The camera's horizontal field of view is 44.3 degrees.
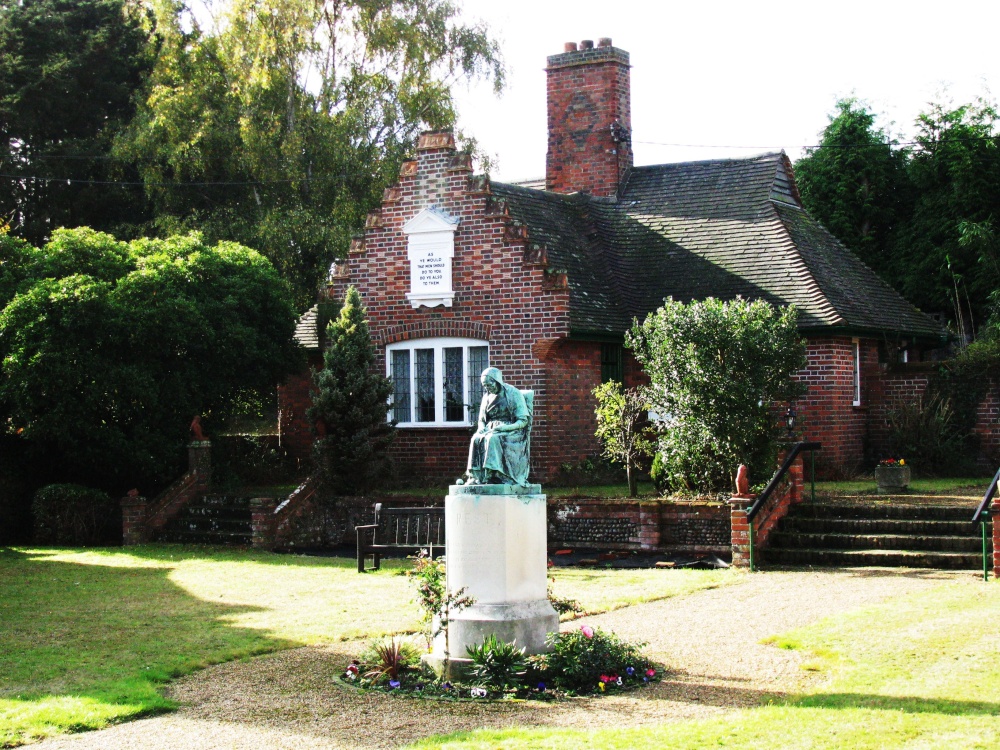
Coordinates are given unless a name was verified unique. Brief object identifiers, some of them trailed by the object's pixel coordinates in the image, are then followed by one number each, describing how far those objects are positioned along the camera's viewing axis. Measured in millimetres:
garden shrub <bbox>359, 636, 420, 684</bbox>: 9602
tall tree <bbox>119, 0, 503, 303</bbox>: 31328
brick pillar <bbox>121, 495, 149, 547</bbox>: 21375
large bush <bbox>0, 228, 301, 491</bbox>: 20750
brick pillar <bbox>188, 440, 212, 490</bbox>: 22344
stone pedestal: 9781
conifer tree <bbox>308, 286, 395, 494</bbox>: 21438
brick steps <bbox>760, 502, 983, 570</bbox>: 15742
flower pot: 19578
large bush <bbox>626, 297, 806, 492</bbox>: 17828
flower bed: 9219
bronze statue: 10094
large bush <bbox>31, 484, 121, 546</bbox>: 21578
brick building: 22359
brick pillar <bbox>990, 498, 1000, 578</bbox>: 14359
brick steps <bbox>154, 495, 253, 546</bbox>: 21016
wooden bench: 16922
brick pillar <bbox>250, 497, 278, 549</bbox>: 20297
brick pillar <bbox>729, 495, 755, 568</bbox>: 16172
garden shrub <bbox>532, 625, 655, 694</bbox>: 9266
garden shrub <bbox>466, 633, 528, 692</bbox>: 9297
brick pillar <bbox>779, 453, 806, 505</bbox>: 17594
